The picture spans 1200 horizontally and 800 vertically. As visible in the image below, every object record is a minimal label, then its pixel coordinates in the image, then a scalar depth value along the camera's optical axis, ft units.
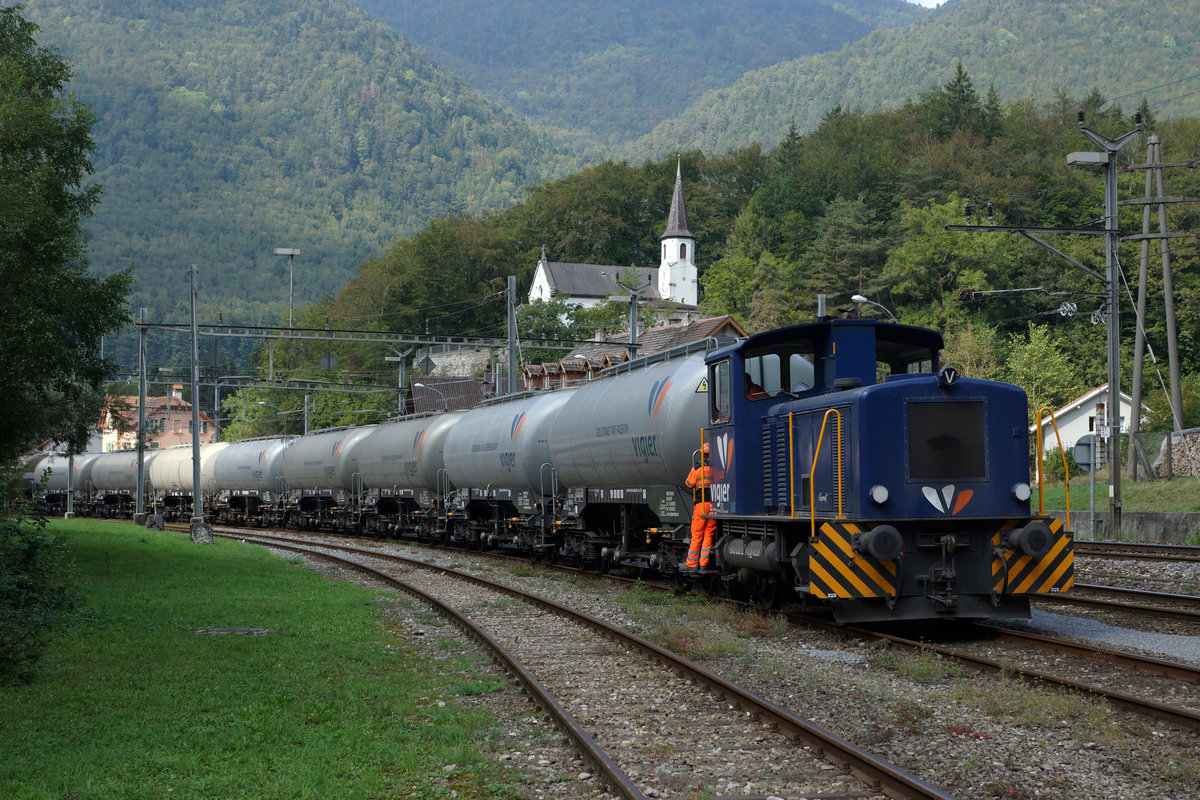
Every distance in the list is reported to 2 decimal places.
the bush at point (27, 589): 35.88
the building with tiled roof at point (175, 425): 397.08
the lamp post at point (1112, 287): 78.59
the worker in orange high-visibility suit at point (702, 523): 48.73
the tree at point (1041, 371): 183.93
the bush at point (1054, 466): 154.30
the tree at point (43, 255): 52.37
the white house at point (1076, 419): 175.42
